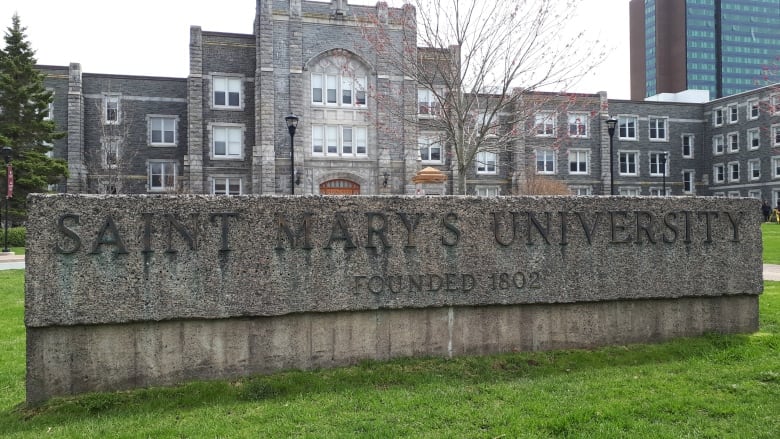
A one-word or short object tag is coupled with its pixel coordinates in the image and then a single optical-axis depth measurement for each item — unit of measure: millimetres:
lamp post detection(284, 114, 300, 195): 20859
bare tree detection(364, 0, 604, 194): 12445
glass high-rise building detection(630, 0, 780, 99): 112312
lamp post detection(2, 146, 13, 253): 21766
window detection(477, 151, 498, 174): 43975
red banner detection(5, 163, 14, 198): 20933
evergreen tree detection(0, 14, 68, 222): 27078
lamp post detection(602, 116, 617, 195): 23258
